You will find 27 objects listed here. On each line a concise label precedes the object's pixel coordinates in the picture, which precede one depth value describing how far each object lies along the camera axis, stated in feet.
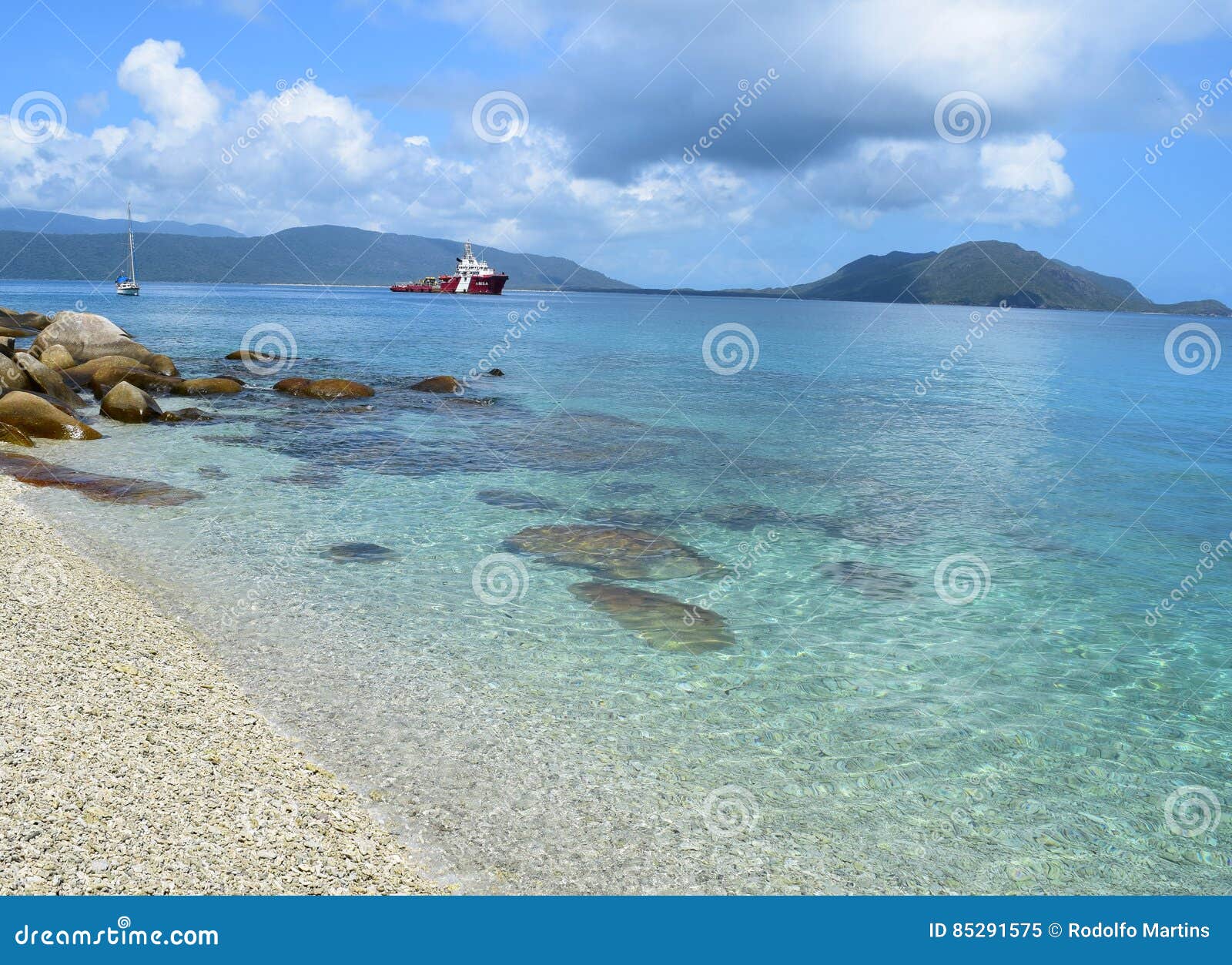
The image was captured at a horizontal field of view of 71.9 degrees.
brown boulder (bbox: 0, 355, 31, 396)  72.18
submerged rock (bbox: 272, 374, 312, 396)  98.48
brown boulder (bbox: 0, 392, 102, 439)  63.98
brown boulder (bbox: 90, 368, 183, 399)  90.39
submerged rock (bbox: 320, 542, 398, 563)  41.14
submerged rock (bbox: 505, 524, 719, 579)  41.45
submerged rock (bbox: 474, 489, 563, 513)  53.01
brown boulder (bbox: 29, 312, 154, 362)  104.78
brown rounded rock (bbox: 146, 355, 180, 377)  99.71
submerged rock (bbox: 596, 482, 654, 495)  57.72
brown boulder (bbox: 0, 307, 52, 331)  162.02
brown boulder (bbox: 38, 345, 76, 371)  92.78
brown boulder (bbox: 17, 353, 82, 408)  74.59
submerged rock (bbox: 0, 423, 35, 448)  61.77
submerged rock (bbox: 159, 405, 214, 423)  76.79
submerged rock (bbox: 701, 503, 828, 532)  50.90
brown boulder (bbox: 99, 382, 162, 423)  74.38
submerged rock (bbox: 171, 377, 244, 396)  93.35
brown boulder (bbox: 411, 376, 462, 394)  106.52
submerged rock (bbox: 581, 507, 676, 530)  49.88
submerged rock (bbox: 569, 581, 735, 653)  32.86
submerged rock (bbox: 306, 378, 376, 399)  97.86
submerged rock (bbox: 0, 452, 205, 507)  49.24
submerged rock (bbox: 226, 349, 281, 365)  138.31
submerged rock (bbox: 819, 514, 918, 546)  48.67
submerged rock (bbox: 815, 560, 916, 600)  39.58
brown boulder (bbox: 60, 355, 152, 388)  92.27
